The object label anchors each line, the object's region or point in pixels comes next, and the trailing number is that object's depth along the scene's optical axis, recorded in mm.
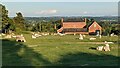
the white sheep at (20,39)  21626
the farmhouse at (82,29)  51566
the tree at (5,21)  36722
